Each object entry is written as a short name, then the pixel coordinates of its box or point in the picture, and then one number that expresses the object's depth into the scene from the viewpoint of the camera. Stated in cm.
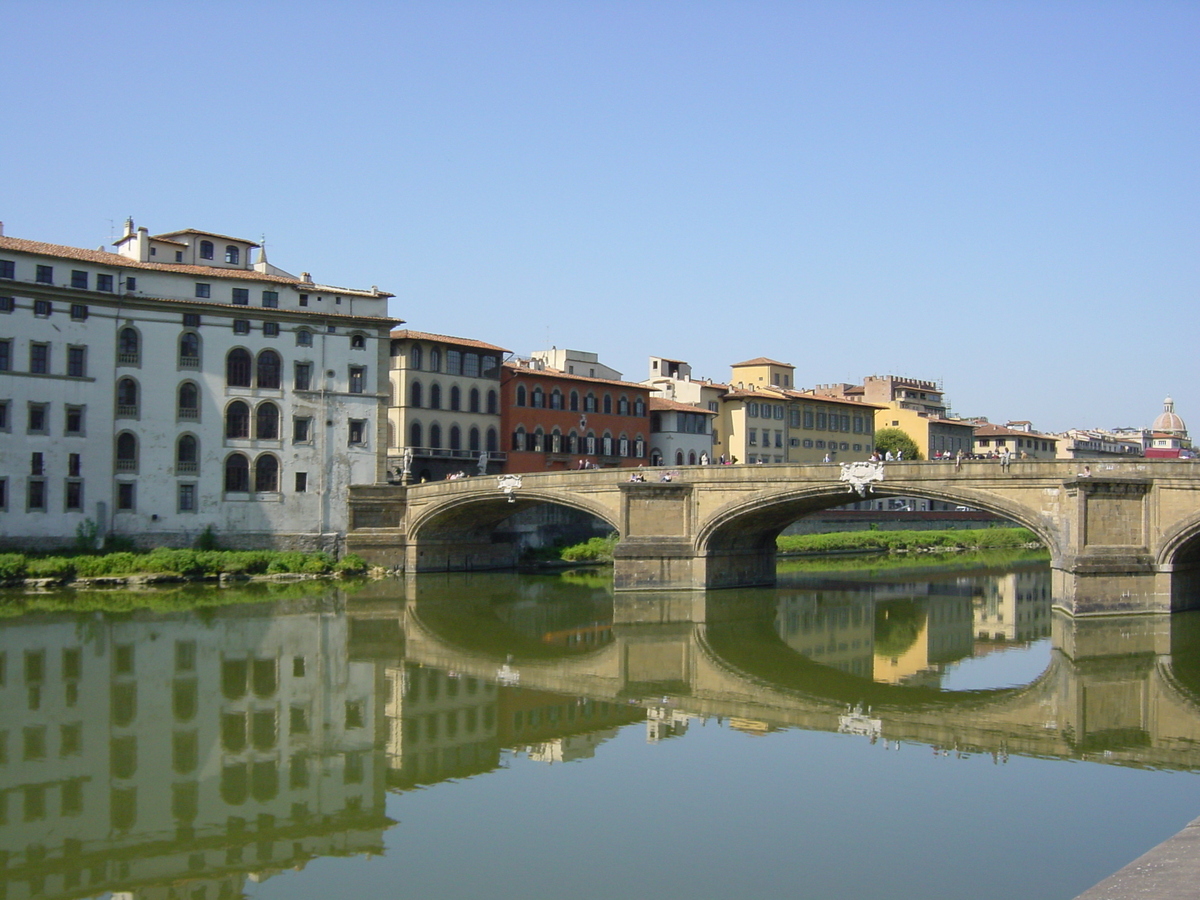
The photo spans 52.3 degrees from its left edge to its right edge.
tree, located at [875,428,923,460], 10275
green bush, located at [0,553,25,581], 4728
